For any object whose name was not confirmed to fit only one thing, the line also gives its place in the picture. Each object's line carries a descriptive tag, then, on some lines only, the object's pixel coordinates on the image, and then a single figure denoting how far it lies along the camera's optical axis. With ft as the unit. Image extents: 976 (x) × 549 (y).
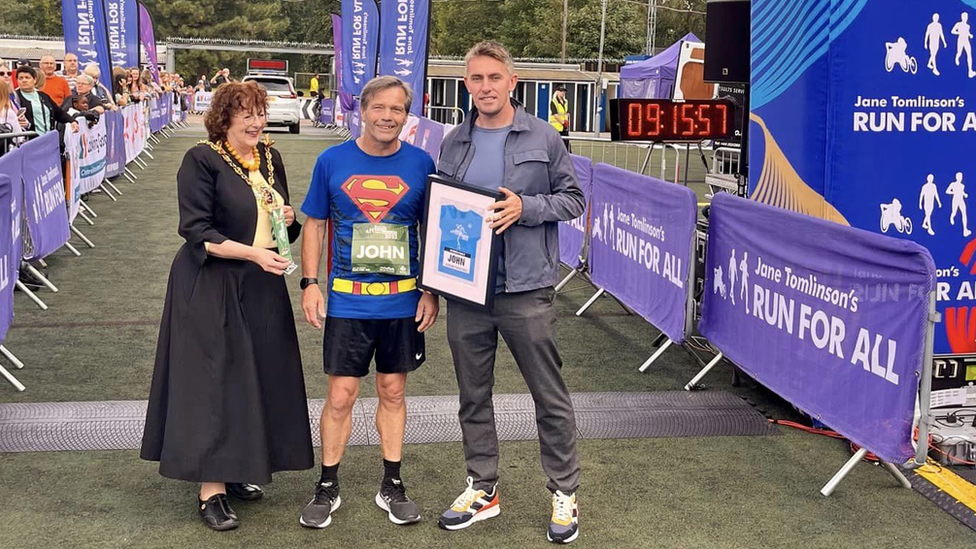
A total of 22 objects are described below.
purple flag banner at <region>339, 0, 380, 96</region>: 75.31
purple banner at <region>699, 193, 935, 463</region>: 14.65
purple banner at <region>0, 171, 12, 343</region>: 22.08
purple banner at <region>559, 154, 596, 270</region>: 30.81
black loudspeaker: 28.81
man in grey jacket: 13.62
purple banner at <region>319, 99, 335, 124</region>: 128.57
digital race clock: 28.86
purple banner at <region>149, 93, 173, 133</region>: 95.06
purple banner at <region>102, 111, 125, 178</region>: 55.42
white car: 111.96
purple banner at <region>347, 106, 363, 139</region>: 90.84
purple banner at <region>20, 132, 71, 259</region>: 29.09
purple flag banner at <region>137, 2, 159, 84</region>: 102.32
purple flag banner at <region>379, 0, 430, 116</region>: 58.08
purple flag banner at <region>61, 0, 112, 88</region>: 61.98
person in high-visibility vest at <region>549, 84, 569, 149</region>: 98.37
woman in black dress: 14.08
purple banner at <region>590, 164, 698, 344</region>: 22.82
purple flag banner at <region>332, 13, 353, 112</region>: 103.60
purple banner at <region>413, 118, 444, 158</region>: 55.16
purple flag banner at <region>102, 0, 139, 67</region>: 75.20
